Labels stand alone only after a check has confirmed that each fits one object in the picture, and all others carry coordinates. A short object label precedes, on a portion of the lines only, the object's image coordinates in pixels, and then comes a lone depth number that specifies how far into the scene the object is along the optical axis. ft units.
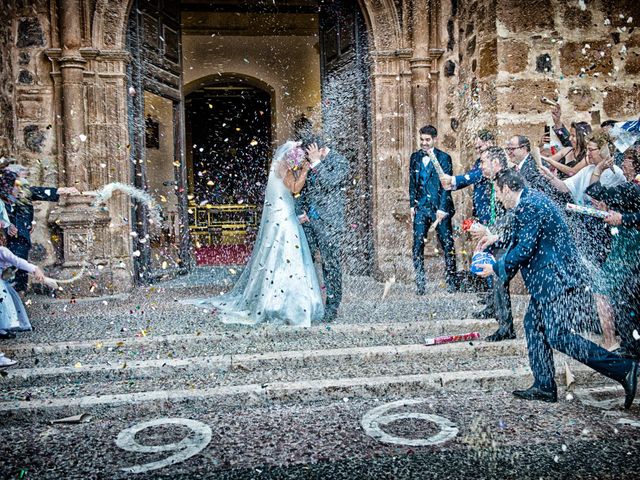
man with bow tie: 22.27
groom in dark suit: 18.15
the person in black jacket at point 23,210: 20.44
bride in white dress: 17.52
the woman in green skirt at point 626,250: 13.53
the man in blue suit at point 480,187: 18.06
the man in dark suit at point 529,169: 17.35
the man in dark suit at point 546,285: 11.10
